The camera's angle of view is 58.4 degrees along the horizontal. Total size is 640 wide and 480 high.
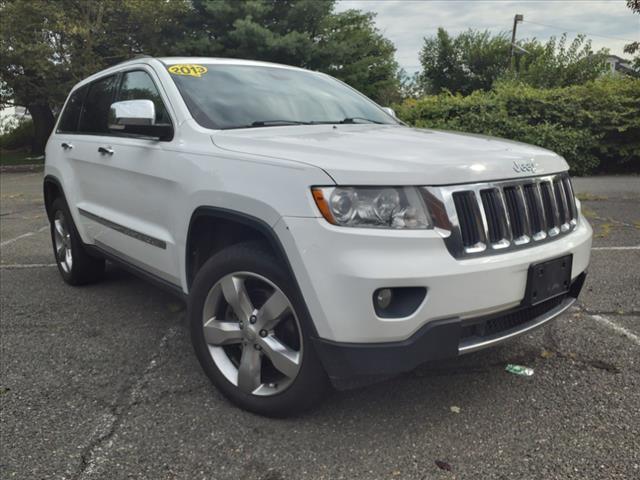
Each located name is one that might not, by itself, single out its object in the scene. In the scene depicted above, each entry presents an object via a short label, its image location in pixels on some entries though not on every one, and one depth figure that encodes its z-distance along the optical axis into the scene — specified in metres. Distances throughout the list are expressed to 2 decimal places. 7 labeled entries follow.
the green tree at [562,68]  19.95
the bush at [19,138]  24.94
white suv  2.21
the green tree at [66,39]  17.31
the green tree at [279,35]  18.52
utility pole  33.25
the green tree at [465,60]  30.41
